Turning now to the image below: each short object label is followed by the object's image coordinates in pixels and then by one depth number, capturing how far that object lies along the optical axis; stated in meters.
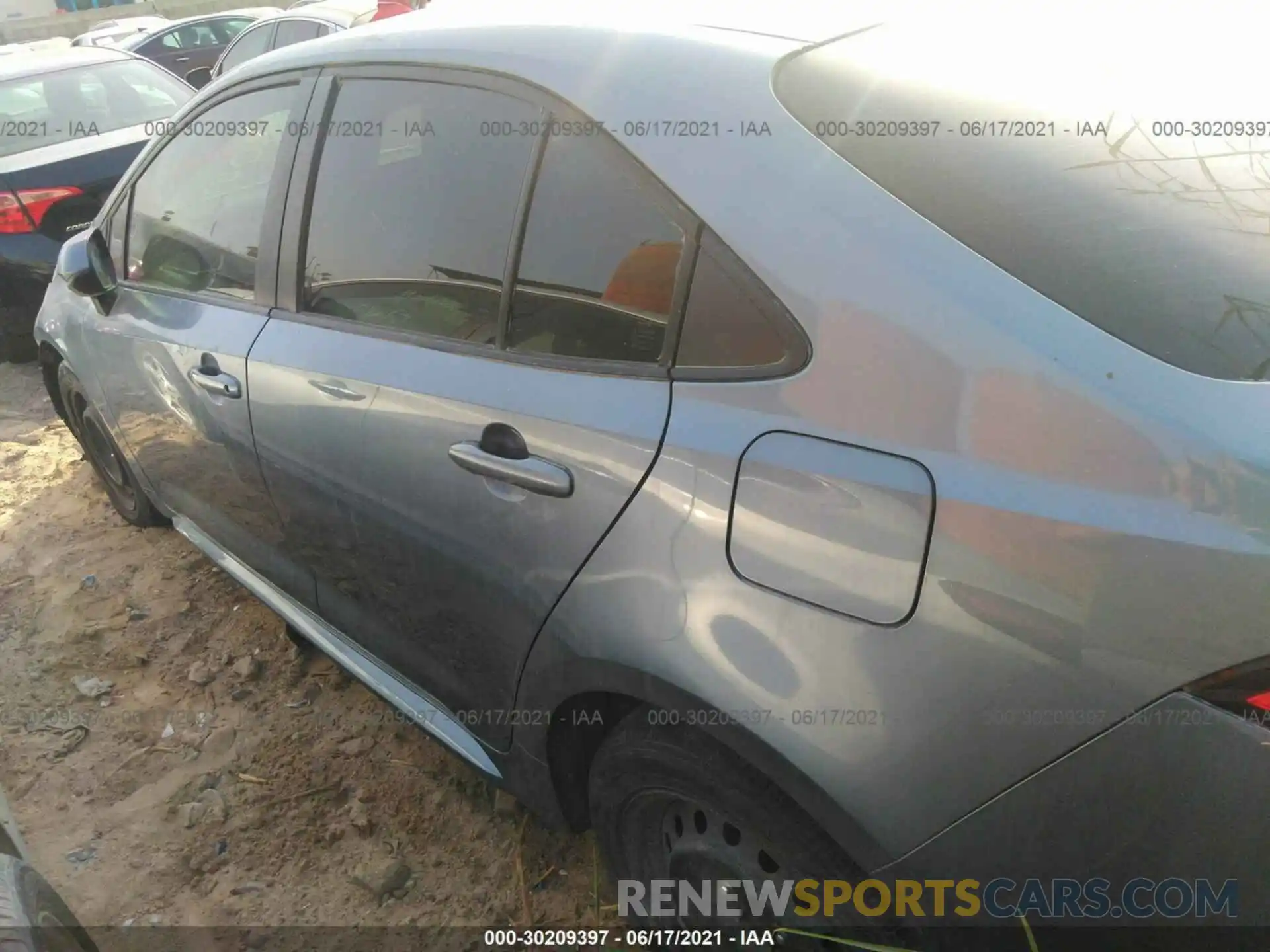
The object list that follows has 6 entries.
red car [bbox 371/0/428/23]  8.48
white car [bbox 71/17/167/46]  14.49
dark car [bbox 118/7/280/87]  13.23
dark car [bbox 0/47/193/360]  5.16
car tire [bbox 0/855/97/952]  1.48
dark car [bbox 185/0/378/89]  9.08
